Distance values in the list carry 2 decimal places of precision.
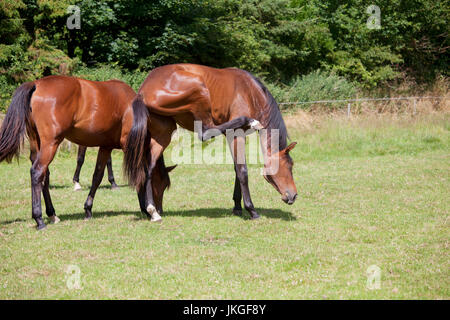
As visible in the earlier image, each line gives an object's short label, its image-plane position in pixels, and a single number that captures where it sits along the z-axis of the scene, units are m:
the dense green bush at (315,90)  23.28
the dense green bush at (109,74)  20.30
